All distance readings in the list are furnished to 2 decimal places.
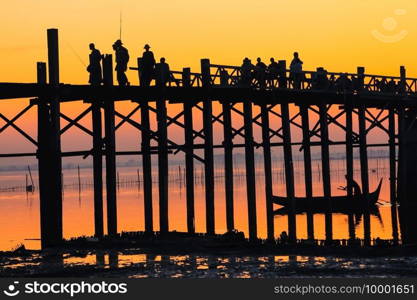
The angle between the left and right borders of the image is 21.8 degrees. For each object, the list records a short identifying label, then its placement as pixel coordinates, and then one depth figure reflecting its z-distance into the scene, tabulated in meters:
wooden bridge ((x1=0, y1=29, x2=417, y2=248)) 28.03
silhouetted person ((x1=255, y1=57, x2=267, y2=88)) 35.37
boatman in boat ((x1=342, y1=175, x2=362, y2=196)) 55.27
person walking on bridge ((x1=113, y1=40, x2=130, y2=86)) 30.75
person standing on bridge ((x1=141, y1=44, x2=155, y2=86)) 31.56
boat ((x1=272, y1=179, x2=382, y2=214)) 60.15
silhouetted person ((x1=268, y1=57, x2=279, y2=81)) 35.75
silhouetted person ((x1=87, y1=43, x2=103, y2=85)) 29.81
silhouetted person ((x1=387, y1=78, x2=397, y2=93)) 42.22
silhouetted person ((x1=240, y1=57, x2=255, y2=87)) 34.56
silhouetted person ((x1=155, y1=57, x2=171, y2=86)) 31.50
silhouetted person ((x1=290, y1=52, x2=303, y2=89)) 36.88
